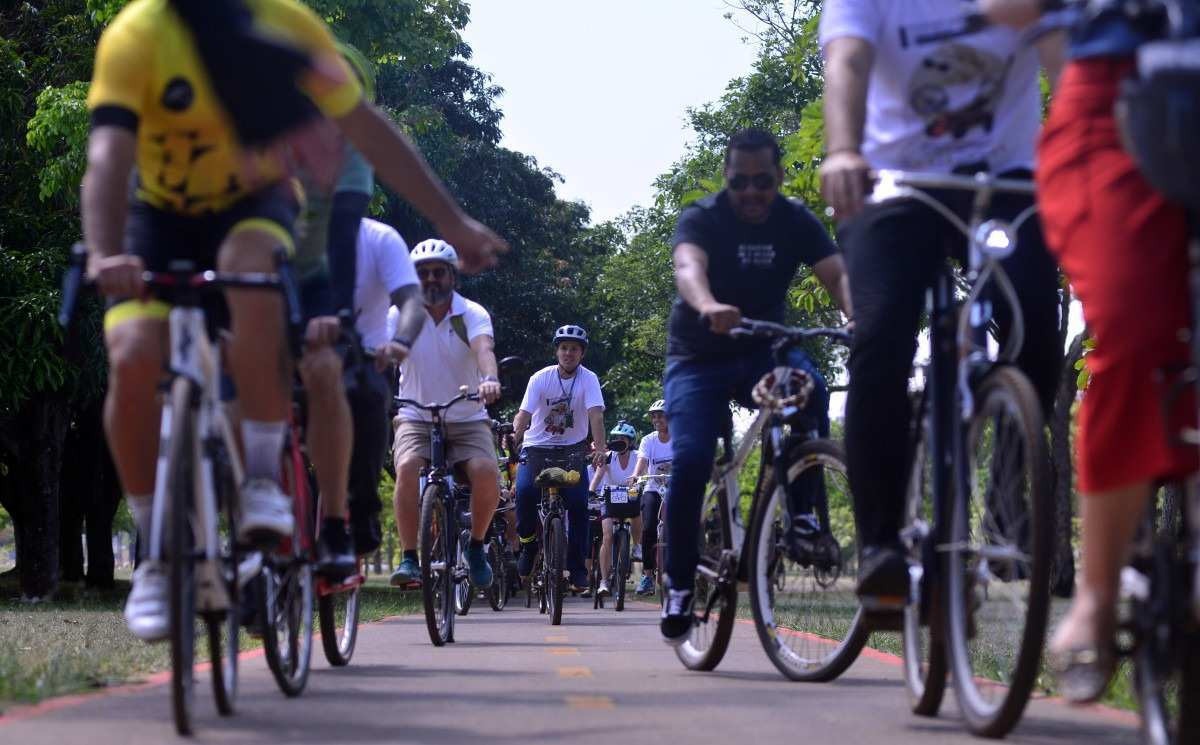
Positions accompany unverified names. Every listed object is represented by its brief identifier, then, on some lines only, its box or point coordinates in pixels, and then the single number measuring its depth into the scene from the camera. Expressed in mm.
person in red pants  6879
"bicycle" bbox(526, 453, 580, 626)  26531
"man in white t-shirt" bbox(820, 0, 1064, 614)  9945
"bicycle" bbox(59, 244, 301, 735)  8922
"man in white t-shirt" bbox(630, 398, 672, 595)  35137
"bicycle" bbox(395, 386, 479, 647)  19906
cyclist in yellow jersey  9781
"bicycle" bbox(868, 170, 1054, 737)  8578
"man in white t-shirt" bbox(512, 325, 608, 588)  29484
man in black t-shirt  14055
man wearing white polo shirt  20656
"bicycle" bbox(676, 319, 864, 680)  13102
